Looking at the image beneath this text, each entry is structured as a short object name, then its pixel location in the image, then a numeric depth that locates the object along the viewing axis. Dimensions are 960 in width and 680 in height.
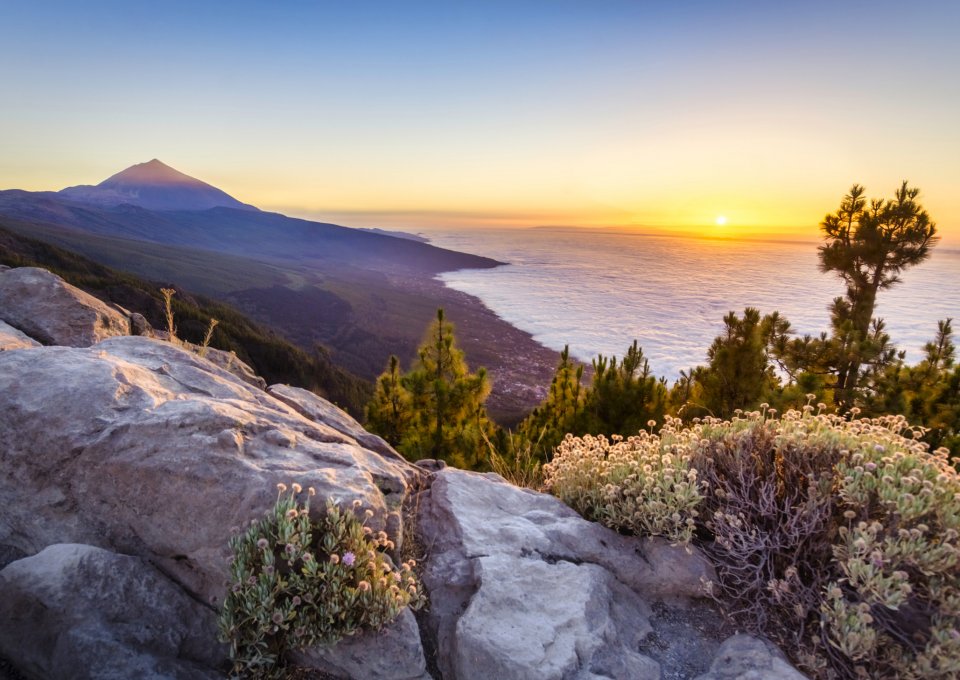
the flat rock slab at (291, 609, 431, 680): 3.10
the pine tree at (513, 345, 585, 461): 14.09
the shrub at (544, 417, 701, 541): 4.15
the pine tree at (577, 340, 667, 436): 13.30
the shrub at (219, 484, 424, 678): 2.91
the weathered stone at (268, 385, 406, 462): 6.50
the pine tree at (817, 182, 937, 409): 13.84
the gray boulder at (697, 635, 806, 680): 3.06
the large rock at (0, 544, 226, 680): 2.75
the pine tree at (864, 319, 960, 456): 10.51
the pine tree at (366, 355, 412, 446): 15.59
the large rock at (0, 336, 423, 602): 3.49
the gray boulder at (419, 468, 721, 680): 3.20
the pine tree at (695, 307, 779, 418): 12.53
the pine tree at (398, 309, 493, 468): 14.59
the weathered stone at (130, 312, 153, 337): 9.10
